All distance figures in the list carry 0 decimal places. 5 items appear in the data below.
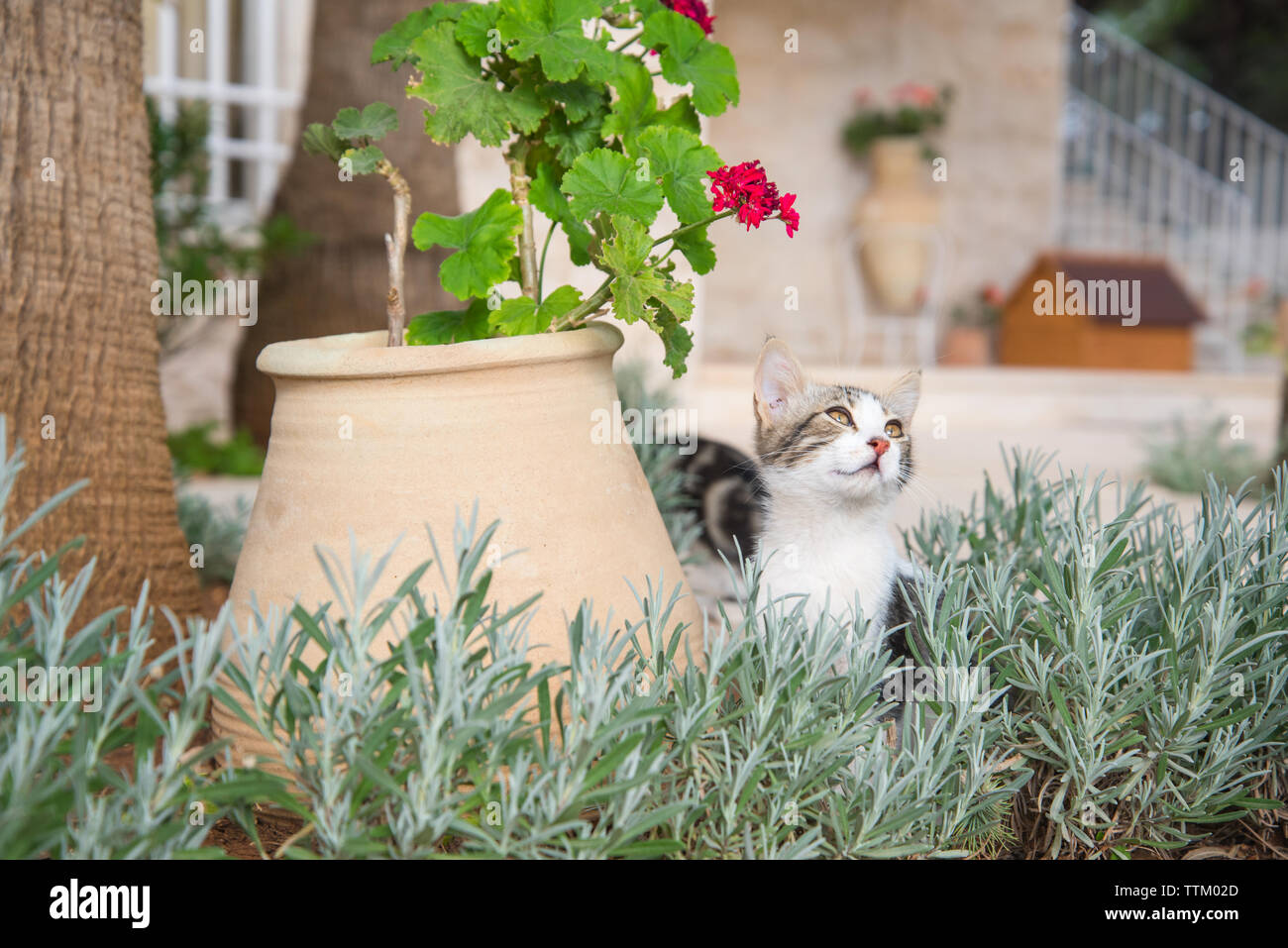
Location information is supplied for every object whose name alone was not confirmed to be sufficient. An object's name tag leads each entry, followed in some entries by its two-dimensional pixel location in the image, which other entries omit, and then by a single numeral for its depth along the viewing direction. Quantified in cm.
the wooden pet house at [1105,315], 856
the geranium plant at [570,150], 157
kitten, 169
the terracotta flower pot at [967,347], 916
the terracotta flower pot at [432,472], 152
